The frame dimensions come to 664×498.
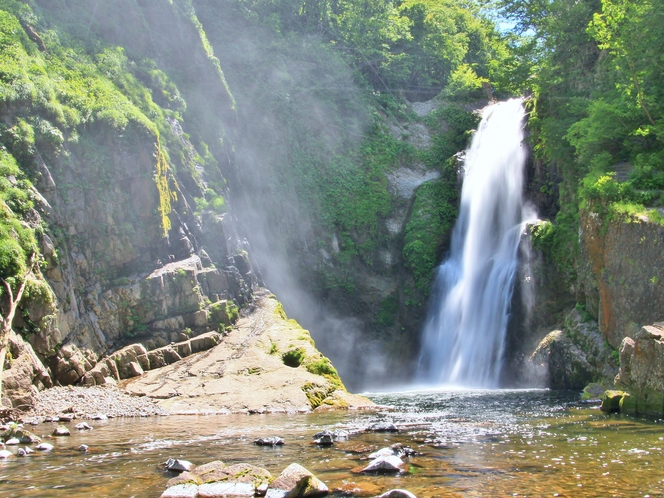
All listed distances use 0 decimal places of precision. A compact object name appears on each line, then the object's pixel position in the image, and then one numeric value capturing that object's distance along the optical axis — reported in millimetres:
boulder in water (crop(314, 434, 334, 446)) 10953
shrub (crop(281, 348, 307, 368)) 21625
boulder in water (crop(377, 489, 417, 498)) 6641
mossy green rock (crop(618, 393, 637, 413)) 14320
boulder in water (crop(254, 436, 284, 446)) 11164
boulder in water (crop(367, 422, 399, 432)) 12718
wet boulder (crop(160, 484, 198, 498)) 7238
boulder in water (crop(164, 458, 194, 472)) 8812
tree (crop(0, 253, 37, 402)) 14992
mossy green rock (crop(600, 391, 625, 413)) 14789
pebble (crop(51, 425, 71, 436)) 12689
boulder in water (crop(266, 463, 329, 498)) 7211
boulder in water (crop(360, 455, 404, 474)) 8474
